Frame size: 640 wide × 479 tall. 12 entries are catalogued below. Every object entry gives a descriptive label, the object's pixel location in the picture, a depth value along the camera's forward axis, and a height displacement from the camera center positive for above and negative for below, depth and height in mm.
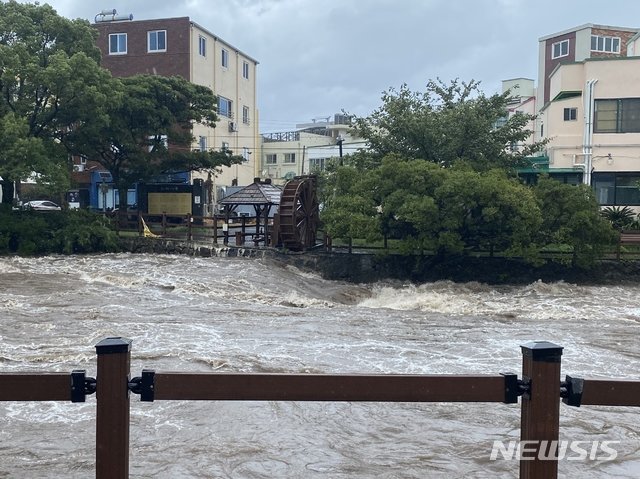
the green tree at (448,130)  27234 +3334
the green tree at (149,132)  28812 +3262
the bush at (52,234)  25438 -1014
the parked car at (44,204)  42600 +171
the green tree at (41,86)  23969 +4381
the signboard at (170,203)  35062 +276
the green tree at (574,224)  22891 -316
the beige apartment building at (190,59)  37156 +8331
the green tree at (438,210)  22312 +73
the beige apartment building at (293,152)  53875 +4729
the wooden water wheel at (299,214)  25125 -146
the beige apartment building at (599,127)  28453 +3672
